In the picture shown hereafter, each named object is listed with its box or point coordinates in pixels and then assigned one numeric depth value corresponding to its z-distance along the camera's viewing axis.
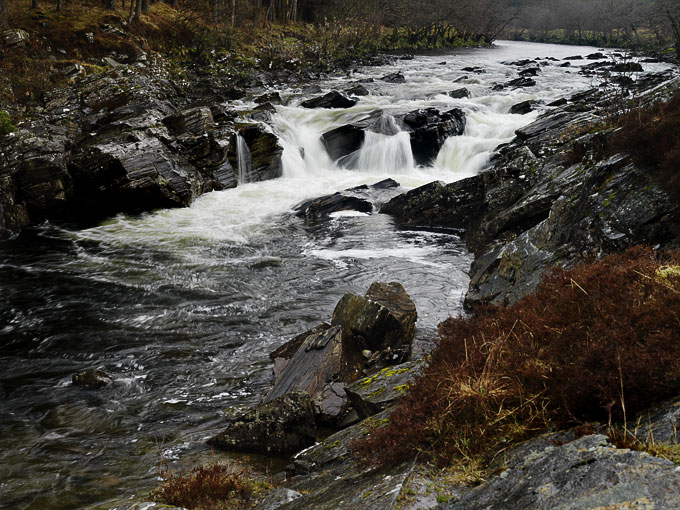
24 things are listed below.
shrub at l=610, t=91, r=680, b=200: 6.91
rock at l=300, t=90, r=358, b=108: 29.34
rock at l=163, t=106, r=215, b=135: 21.13
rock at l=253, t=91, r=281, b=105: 29.95
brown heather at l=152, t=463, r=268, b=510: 4.85
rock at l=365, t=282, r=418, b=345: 8.84
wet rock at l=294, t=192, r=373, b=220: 18.36
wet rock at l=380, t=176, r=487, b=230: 15.12
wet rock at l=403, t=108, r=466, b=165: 23.53
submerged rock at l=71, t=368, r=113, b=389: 8.34
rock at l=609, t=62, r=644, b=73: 32.26
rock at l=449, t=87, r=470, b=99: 30.94
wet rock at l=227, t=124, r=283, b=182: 21.95
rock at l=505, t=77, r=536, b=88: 34.25
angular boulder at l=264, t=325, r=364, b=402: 7.38
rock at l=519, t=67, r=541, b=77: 40.75
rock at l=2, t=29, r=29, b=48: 26.05
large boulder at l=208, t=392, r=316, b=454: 6.37
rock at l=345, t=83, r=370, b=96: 32.94
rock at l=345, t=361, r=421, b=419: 5.67
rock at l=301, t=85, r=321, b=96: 34.03
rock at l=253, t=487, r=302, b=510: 4.46
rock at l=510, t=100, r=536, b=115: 26.57
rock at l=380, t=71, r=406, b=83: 38.50
